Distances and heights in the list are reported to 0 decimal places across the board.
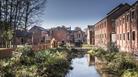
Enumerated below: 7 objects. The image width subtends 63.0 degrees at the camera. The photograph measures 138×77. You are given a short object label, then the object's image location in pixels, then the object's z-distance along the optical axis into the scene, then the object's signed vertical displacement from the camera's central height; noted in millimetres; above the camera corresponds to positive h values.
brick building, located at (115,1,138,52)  15706 +1592
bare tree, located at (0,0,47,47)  18129 +4576
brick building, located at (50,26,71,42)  47792 +3156
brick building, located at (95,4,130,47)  25307 +4213
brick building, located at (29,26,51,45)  42479 +2541
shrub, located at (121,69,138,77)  7388 -2242
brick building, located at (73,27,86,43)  59693 +2852
